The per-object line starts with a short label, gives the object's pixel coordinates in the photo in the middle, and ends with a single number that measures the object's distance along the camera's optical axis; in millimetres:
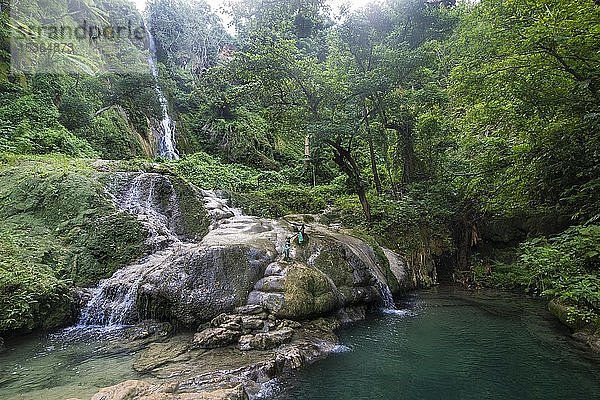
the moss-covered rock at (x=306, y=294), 6982
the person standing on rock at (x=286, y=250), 8297
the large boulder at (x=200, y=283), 7152
